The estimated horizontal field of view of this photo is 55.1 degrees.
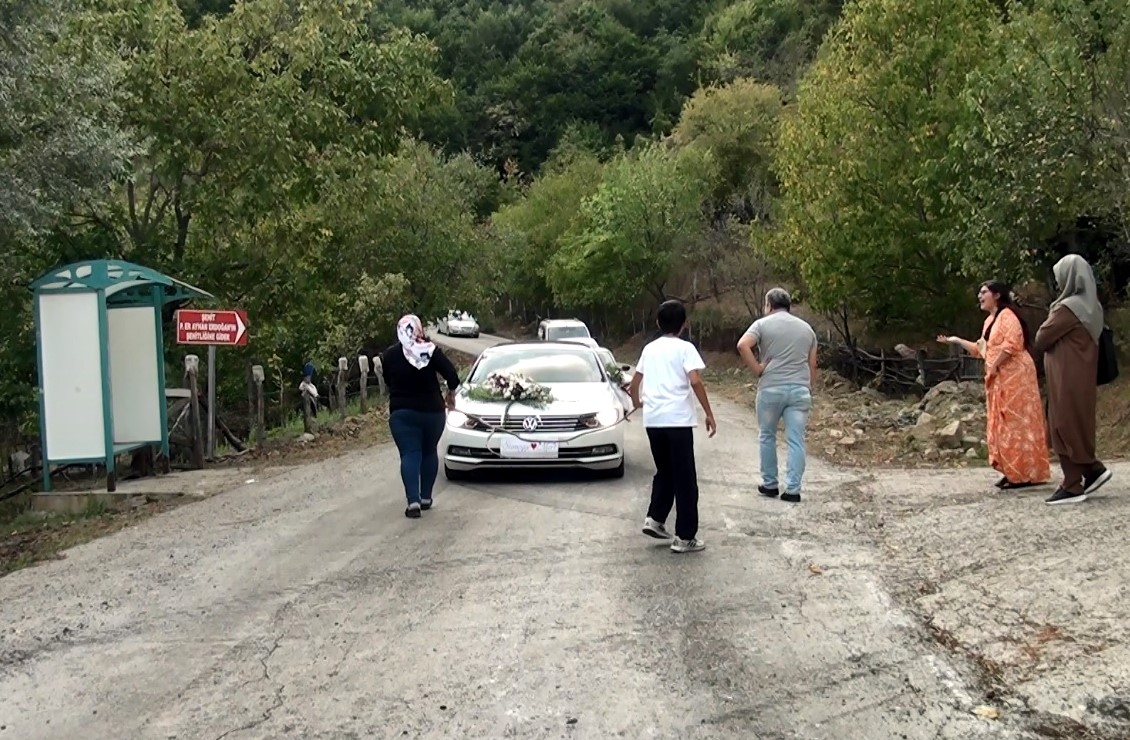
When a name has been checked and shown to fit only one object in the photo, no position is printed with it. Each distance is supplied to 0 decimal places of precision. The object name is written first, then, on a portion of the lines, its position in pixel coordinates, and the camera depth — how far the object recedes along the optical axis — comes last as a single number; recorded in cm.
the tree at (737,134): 4366
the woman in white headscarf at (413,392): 958
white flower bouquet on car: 1139
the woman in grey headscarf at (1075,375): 855
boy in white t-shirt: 767
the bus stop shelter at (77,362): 1188
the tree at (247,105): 1546
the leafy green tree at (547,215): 5612
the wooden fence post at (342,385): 2058
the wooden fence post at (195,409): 1472
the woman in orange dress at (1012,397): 938
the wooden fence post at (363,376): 2214
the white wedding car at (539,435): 1104
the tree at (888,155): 2291
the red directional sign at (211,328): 1440
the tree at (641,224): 4288
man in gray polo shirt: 938
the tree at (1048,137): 1489
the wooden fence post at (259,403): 1681
